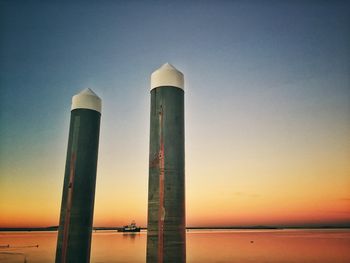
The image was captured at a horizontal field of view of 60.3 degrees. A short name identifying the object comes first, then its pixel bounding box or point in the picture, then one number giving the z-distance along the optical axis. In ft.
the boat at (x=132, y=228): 410.04
